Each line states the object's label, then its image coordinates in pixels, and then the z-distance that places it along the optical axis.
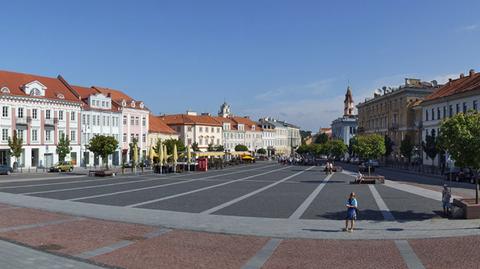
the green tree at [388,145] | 77.31
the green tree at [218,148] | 108.38
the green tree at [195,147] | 96.81
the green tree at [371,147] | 43.44
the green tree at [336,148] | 97.76
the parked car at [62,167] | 53.12
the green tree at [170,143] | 70.56
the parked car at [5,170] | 48.32
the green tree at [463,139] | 17.53
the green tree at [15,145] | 51.94
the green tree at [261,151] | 136.75
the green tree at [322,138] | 153.62
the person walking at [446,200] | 18.38
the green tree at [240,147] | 122.75
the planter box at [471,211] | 17.30
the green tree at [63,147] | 58.25
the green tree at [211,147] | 106.68
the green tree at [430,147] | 57.88
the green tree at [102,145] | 48.66
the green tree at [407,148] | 68.56
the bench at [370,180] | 35.34
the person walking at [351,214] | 15.34
